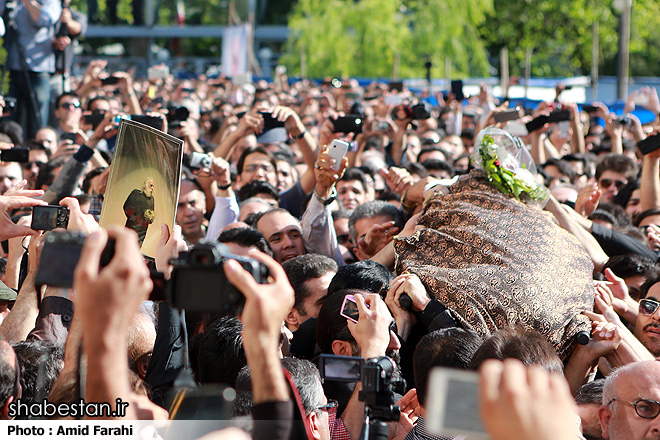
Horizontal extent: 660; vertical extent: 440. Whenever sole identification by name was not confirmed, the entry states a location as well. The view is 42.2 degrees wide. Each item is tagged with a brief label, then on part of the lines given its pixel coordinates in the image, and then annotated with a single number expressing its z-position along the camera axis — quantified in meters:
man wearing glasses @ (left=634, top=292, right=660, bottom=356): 3.87
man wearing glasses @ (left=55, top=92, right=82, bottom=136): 8.86
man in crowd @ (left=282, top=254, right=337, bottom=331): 4.24
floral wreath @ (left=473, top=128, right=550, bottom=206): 4.21
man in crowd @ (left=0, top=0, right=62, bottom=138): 9.48
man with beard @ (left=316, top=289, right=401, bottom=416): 2.97
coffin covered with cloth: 3.58
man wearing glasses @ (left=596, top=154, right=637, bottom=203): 7.59
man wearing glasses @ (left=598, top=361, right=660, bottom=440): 2.91
